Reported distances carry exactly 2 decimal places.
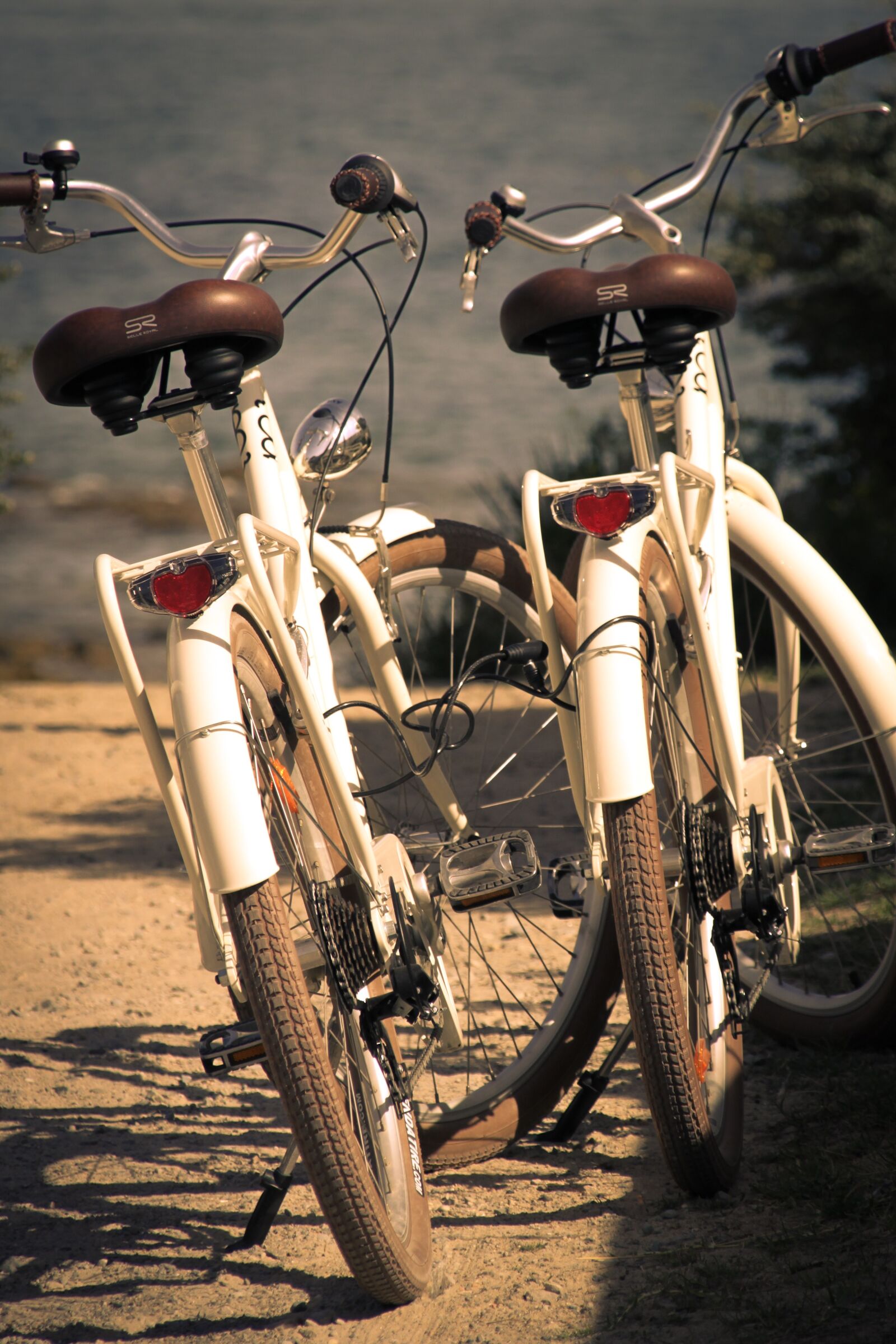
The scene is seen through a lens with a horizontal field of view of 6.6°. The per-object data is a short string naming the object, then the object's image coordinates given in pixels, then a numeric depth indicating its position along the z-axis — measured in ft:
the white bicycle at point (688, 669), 22.57
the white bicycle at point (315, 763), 22.21
